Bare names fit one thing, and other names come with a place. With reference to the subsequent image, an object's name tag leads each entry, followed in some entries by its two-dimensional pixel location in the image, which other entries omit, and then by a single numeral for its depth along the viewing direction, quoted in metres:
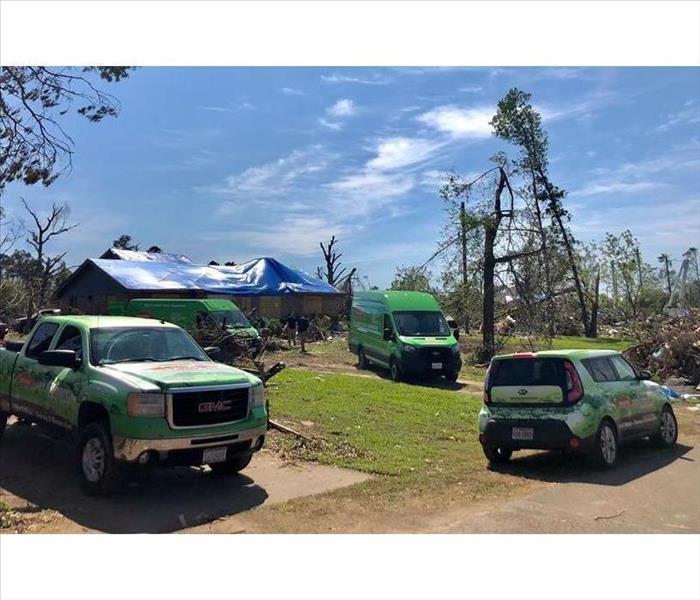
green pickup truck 6.54
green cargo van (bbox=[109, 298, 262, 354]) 20.95
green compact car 8.62
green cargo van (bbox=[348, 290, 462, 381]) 18.47
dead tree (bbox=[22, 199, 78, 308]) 34.62
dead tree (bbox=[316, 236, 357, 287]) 53.83
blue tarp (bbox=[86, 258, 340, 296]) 30.69
